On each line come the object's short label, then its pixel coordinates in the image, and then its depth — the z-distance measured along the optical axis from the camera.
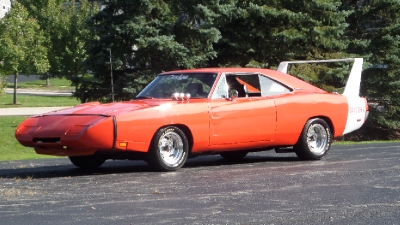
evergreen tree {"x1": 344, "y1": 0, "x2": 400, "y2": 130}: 24.72
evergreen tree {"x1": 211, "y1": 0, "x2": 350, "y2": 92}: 22.92
